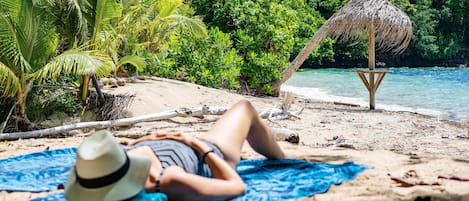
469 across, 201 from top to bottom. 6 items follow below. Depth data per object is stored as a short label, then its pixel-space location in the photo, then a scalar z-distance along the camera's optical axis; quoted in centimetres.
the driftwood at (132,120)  652
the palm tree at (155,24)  1017
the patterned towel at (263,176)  350
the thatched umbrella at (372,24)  1113
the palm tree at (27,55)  663
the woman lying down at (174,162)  237
